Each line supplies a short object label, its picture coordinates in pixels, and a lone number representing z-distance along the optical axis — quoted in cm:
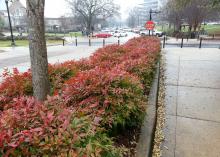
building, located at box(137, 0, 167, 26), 10646
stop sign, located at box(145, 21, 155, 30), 1948
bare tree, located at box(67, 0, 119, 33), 5135
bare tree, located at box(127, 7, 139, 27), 9562
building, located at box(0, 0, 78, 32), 6644
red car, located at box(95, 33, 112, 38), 4091
